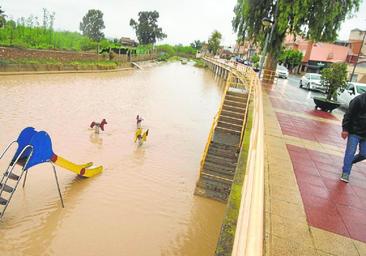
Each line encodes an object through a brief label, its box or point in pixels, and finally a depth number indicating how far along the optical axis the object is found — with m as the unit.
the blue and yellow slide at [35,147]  5.81
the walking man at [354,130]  5.41
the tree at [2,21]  29.45
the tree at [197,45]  116.52
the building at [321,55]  49.19
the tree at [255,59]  62.78
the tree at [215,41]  89.00
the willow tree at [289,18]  19.58
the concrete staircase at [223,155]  8.05
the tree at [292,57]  50.91
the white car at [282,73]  33.07
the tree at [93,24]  87.62
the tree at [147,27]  85.31
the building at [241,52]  90.44
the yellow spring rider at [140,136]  10.60
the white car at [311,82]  23.52
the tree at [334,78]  12.95
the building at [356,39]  46.54
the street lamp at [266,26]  18.82
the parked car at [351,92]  17.19
